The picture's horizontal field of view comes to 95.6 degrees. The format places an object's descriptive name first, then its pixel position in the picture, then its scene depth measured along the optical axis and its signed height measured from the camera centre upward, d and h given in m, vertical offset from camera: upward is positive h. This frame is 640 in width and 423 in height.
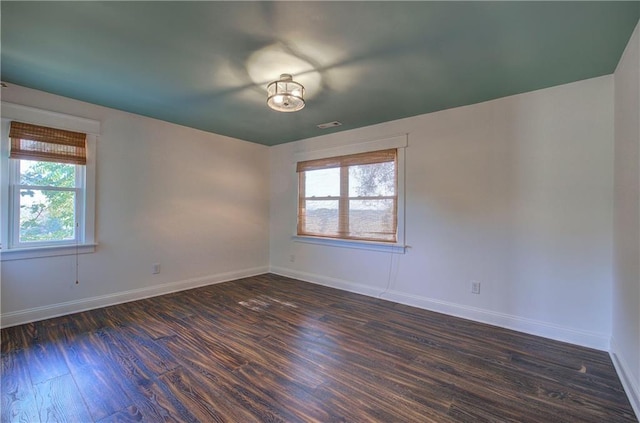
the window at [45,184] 2.93 +0.26
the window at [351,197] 3.94 +0.25
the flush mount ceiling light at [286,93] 2.58 +1.08
